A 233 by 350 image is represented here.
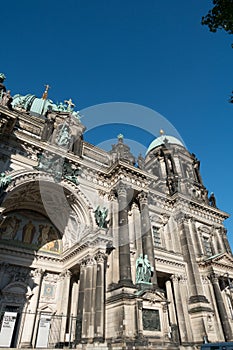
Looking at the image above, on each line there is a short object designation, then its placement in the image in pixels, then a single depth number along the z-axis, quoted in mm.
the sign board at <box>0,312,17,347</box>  14398
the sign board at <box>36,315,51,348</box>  16719
